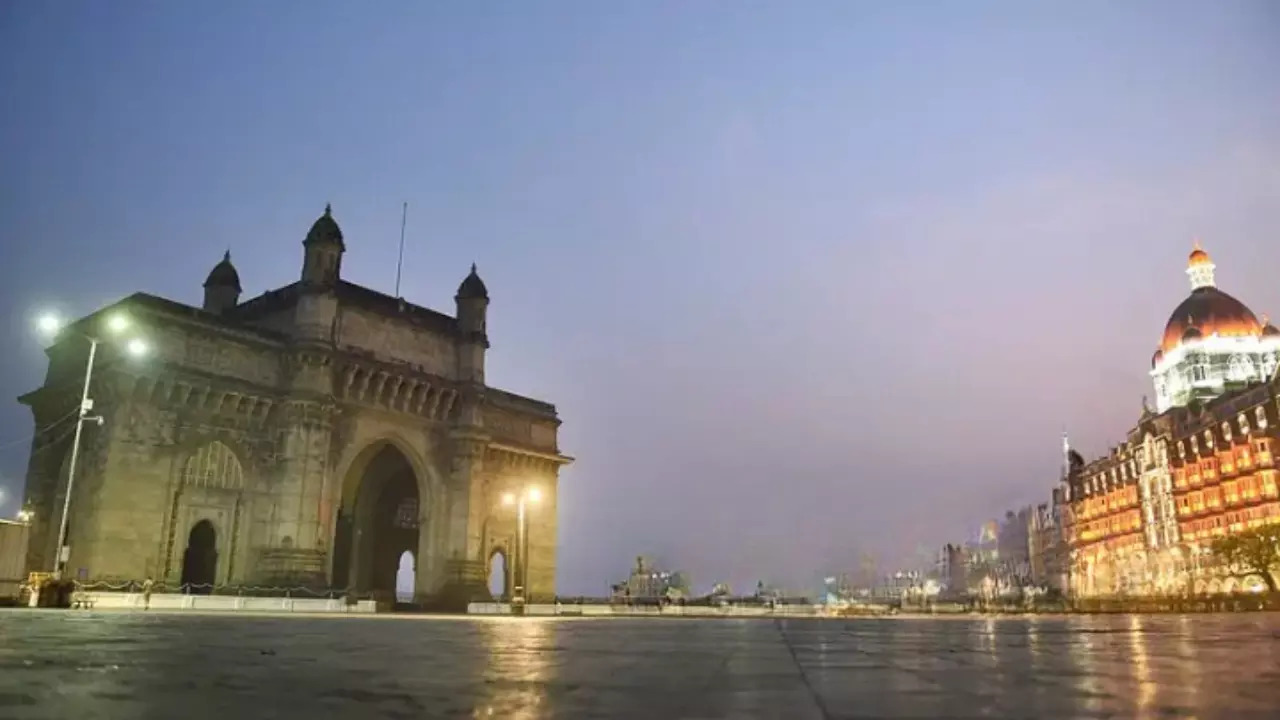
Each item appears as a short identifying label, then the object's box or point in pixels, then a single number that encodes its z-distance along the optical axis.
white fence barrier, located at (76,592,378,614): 28.67
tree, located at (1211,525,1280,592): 57.78
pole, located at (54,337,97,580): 26.13
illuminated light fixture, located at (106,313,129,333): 33.44
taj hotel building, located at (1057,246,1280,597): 71.38
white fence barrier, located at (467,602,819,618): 35.99
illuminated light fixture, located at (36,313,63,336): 26.38
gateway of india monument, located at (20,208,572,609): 33.22
